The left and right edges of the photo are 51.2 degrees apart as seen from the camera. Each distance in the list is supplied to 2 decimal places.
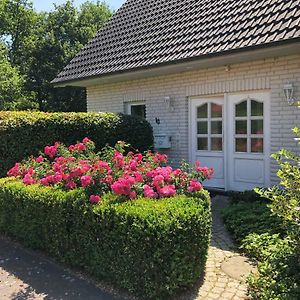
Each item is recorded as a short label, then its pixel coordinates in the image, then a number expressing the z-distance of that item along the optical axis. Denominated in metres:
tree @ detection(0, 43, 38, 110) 19.41
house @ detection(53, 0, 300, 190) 6.44
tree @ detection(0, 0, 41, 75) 29.90
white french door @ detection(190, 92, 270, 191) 6.98
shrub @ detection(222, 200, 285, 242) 4.76
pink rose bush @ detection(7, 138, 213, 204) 3.94
